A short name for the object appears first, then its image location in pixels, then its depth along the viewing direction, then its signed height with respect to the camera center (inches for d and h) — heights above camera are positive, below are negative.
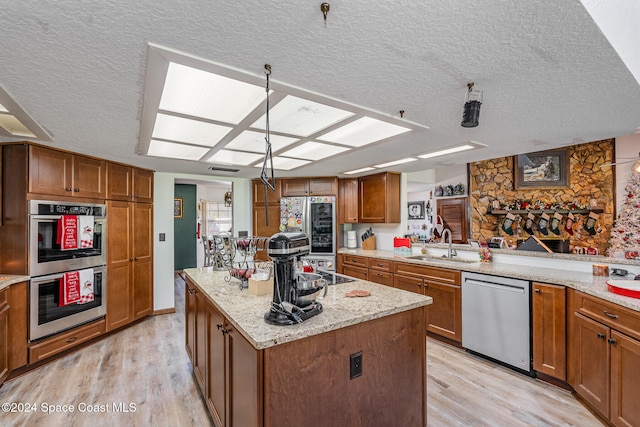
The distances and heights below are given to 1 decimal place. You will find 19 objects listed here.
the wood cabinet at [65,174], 104.4 +14.9
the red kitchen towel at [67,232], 110.2 -7.2
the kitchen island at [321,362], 49.0 -28.1
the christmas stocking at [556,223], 223.6 -7.9
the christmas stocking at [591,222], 208.8 -7.0
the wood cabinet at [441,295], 119.3 -34.5
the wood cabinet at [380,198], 173.5 +8.9
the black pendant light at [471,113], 57.2 +19.0
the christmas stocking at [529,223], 233.0 -8.1
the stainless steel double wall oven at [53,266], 103.5 -19.9
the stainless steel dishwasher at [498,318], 99.4 -37.4
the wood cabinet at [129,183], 134.0 +14.2
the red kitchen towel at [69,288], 111.2 -28.3
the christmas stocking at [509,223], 239.8 -8.4
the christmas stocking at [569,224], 218.8 -8.4
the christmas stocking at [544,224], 227.3 -8.7
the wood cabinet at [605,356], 67.7 -36.2
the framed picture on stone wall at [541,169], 227.9 +33.5
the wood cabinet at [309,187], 185.9 +16.0
